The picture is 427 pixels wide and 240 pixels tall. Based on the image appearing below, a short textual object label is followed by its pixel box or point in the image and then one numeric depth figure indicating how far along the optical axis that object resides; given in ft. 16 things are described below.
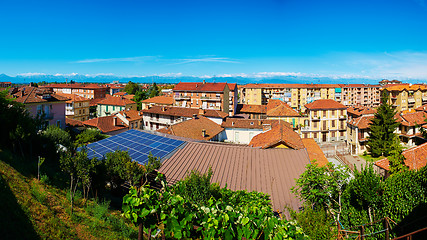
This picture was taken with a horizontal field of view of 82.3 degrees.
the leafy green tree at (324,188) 30.19
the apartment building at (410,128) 131.23
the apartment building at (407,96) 269.85
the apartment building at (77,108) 205.98
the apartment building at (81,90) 380.70
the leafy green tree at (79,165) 30.72
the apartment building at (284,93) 303.81
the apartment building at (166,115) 142.10
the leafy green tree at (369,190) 26.84
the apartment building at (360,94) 342.23
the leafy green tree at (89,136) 86.36
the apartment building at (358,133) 134.21
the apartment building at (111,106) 230.68
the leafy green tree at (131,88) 392.88
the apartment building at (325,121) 172.96
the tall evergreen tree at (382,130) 122.62
